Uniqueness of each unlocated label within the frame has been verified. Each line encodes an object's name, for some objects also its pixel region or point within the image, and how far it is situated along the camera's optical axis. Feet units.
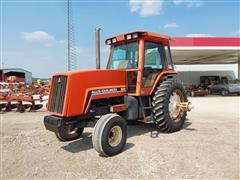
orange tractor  12.75
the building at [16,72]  130.67
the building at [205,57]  53.01
